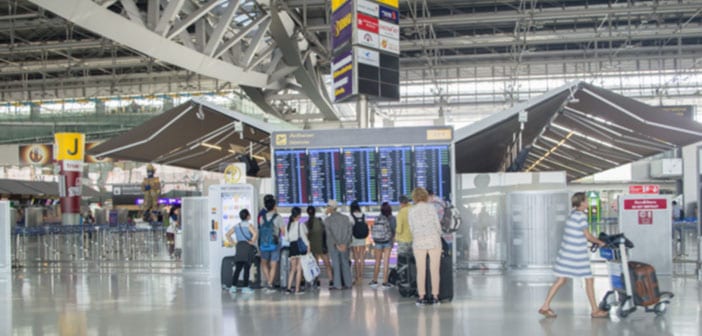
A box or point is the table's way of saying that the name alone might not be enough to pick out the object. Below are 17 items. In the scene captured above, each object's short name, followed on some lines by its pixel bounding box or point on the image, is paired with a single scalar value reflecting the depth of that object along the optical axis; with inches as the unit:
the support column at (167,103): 1760.5
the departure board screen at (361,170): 522.0
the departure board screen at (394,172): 516.7
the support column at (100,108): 1786.4
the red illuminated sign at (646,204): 422.3
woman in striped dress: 290.7
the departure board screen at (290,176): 525.3
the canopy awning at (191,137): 547.5
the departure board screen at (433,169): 506.6
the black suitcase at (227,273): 418.0
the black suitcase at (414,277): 354.0
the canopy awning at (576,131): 515.8
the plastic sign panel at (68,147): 1099.3
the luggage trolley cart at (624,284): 295.9
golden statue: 1248.2
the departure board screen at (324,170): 523.8
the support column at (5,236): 553.9
